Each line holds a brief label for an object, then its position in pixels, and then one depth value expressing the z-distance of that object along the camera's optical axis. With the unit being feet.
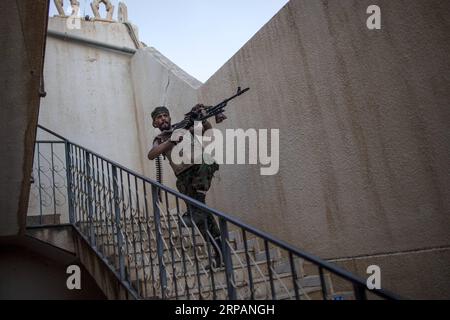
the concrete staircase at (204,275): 9.38
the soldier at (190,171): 11.86
